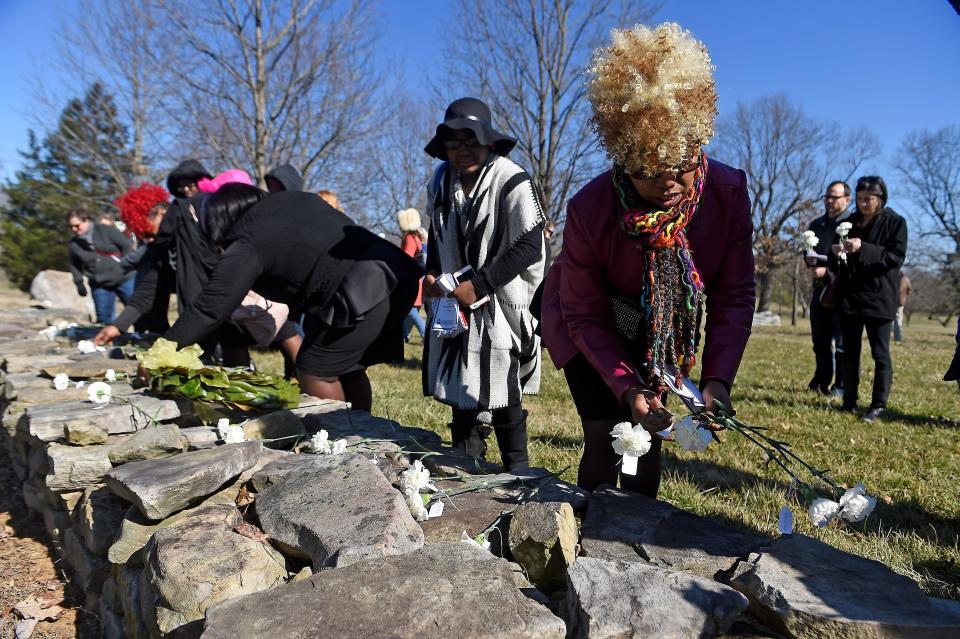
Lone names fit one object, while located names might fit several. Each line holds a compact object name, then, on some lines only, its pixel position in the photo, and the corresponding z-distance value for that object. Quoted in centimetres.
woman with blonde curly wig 172
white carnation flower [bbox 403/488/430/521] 202
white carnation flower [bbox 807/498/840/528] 166
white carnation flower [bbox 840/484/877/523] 166
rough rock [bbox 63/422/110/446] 277
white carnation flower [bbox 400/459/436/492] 208
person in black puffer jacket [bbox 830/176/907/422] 510
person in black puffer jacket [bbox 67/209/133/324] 859
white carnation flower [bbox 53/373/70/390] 362
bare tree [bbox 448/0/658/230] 1133
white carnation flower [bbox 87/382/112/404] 319
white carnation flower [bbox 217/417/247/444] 268
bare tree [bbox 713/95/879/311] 2912
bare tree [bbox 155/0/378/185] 1040
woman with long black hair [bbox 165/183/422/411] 325
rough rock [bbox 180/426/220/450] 272
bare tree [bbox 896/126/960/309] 3166
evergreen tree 1908
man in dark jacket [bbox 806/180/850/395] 602
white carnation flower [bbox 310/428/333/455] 258
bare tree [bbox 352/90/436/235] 1625
